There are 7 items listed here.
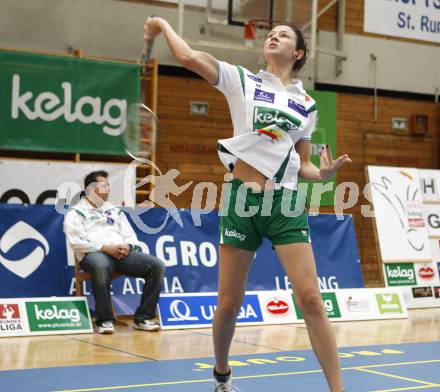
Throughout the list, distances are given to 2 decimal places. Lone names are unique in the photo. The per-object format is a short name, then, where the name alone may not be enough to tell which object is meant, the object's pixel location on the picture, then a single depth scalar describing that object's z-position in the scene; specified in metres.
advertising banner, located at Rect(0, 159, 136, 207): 17.91
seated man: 13.89
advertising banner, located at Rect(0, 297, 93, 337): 13.47
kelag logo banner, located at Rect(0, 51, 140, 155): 18.10
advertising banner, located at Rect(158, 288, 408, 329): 14.83
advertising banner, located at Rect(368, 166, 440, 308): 19.00
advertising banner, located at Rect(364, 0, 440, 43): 24.09
